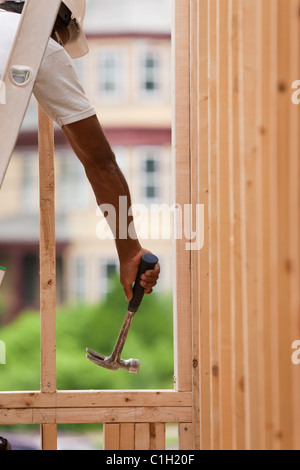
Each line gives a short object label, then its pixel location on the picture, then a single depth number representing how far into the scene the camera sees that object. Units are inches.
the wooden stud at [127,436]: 186.2
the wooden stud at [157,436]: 187.3
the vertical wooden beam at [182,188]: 189.3
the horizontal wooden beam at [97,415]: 185.0
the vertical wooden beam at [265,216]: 93.4
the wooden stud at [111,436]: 186.4
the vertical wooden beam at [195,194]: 186.2
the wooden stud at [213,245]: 138.3
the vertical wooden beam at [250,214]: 100.7
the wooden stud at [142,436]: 186.7
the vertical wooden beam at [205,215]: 158.1
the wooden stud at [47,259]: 185.6
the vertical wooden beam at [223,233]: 127.6
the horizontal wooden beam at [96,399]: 185.2
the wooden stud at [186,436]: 186.7
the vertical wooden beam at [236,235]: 113.0
